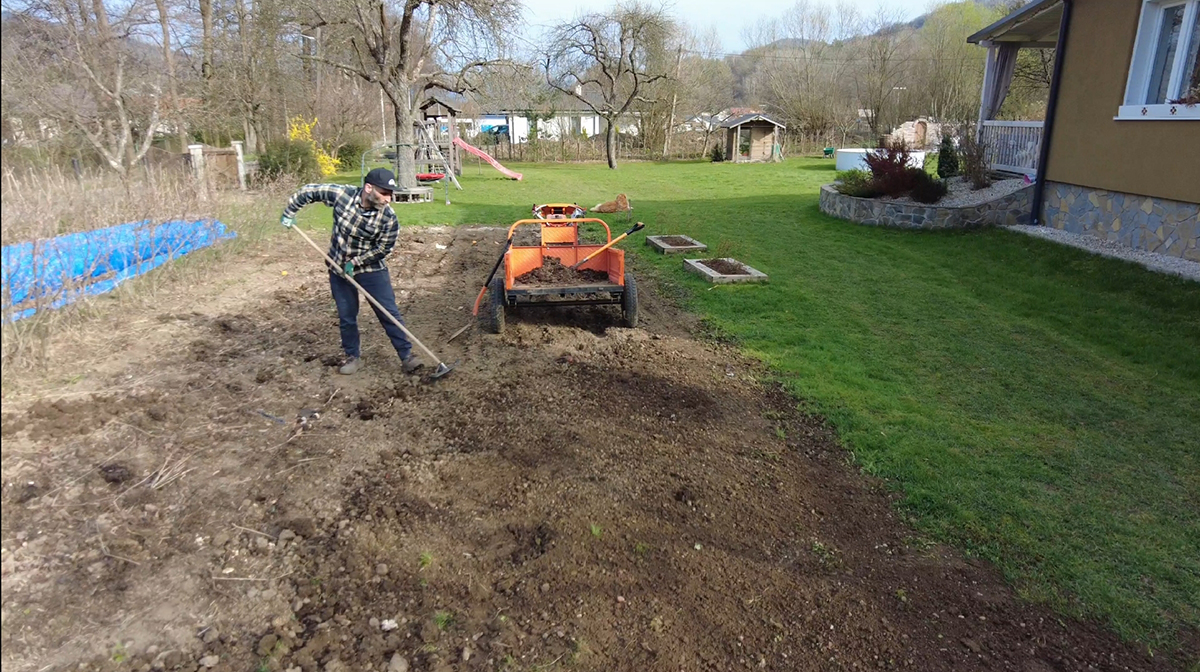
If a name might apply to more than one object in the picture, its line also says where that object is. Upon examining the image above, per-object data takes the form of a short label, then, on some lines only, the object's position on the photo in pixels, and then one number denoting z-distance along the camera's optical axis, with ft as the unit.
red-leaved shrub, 44.01
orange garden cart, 21.62
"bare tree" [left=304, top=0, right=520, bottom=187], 59.21
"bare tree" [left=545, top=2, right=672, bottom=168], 100.37
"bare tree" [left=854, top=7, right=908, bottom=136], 119.65
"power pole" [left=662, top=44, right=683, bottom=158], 121.70
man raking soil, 17.57
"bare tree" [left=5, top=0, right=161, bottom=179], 30.25
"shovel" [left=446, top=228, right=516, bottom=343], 22.21
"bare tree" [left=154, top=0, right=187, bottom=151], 38.72
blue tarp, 14.35
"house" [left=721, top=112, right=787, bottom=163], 110.63
